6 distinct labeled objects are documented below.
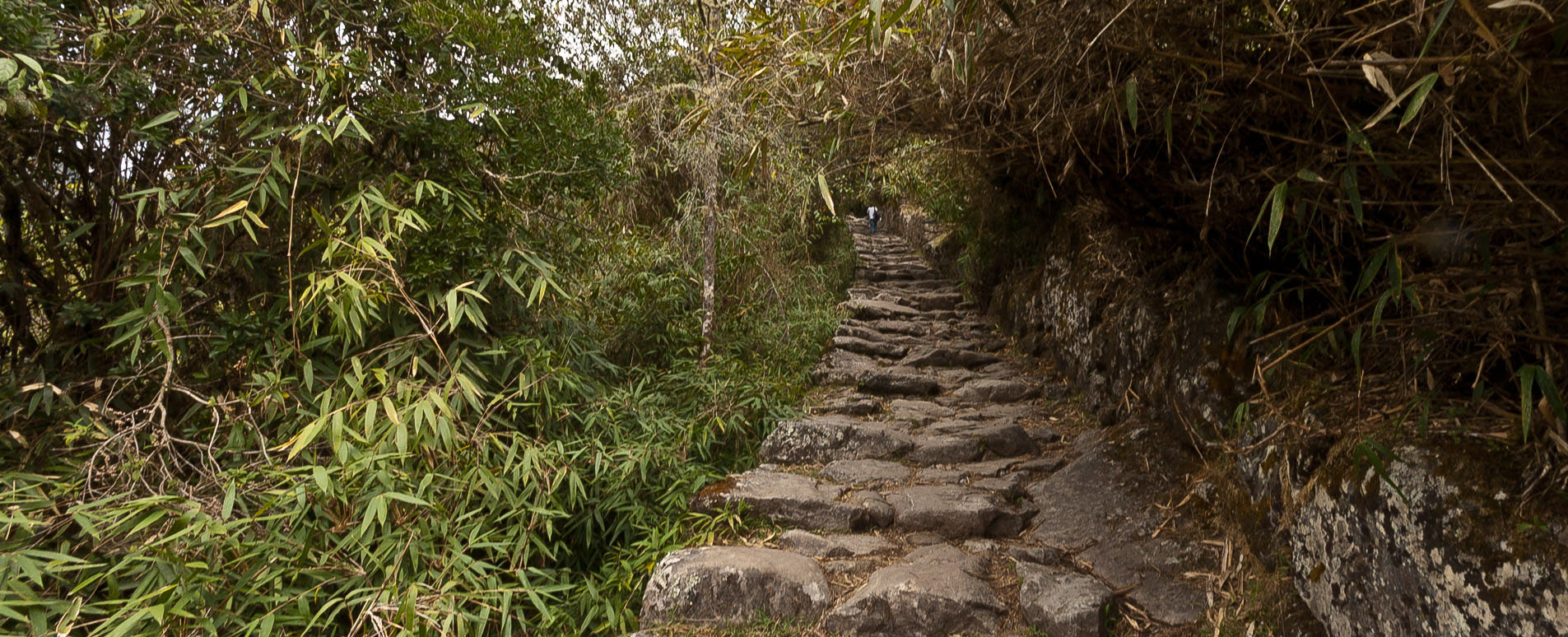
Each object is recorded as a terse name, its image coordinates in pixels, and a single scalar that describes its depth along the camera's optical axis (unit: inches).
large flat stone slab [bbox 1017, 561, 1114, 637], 86.1
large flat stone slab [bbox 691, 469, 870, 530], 119.8
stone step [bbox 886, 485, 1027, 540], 117.3
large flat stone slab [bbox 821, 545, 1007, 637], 91.9
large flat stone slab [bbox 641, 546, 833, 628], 96.2
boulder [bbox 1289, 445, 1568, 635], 53.1
